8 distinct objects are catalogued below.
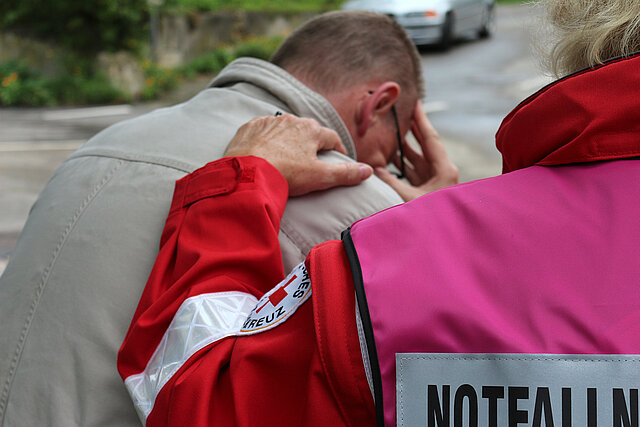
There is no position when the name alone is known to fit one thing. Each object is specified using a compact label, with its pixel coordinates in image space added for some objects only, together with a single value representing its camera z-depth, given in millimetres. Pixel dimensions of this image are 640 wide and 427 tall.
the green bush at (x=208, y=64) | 13866
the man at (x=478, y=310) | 929
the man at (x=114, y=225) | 1632
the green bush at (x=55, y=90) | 12102
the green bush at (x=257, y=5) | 14688
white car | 14281
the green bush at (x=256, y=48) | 13695
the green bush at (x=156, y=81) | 12391
